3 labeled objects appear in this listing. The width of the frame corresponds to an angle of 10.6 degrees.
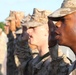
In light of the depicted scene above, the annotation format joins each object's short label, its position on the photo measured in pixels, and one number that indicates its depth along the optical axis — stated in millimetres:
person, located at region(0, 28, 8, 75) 11312
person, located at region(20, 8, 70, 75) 4340
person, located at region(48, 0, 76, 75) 3451
